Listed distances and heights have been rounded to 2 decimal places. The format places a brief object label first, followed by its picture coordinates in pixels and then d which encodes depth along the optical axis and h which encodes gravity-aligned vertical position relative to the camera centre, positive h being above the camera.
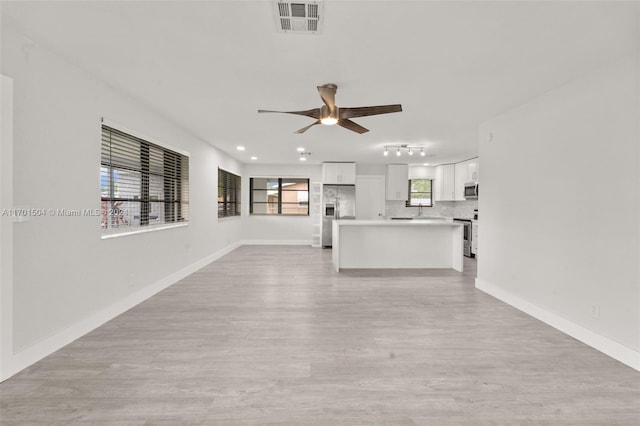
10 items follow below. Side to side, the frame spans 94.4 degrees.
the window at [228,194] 6.84 +0.31
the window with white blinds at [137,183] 3.10 +0.27
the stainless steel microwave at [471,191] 6.74 +0.43
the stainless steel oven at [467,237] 6.84 -0.67
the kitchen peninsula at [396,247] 5.60 -0.74
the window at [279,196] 8.99 +0.31
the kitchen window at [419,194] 8.84 +0.42
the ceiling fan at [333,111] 2.81 +0.94
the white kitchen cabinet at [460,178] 7.43 +0.79
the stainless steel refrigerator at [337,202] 8.19 +0.14
